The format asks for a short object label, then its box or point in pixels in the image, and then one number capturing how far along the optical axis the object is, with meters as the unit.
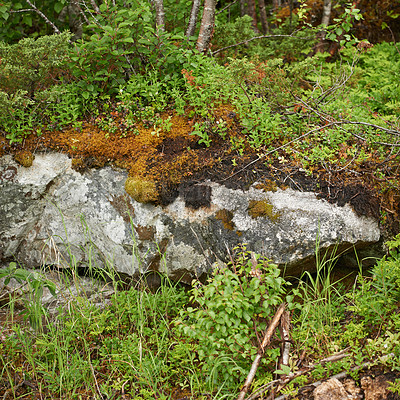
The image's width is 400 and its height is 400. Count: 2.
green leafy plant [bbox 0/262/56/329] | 3.04
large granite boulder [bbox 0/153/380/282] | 3.58
